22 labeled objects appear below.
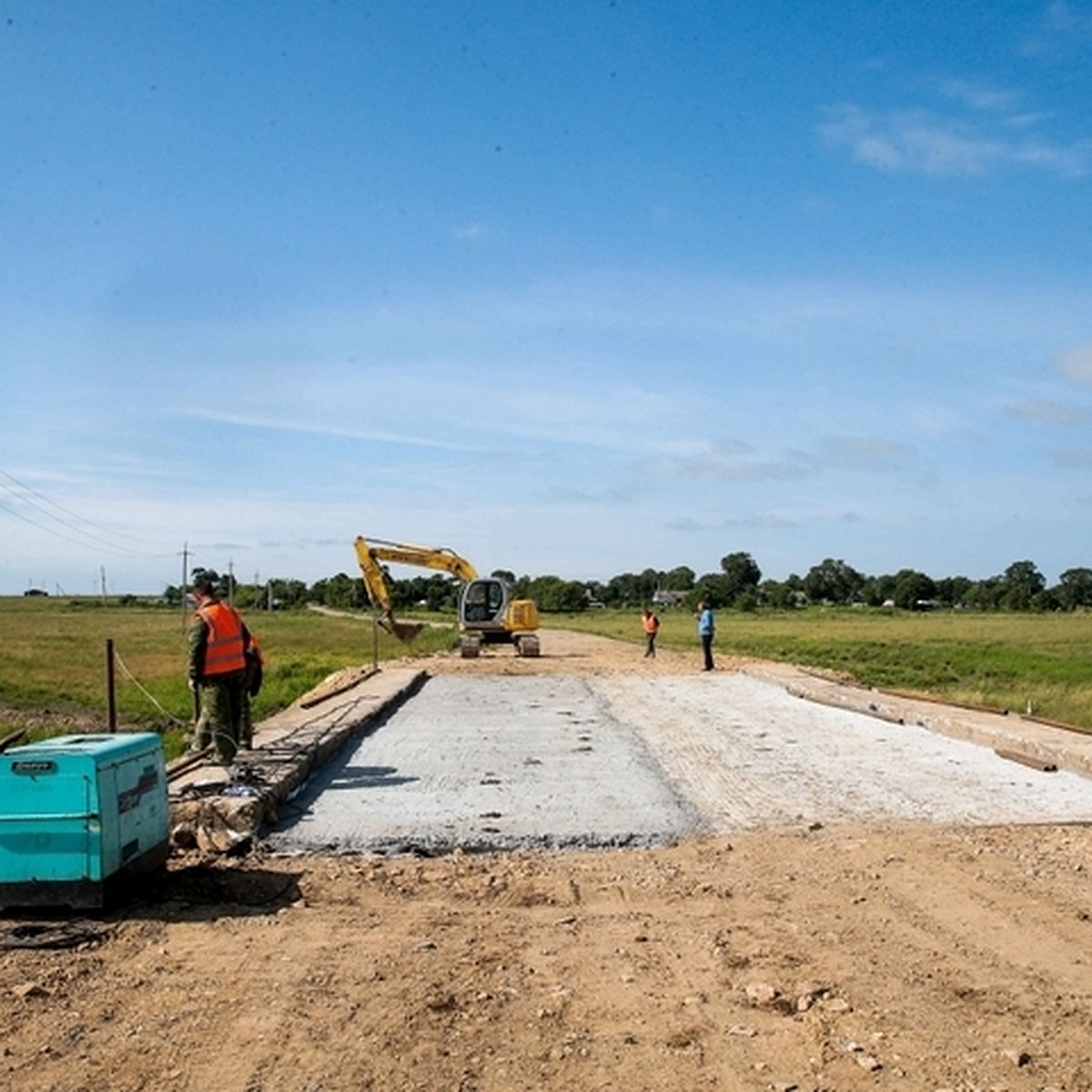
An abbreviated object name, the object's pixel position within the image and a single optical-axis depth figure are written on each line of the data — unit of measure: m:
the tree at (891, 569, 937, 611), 145.38
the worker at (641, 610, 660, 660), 30.67
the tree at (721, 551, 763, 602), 148.75
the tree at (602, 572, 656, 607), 138.88
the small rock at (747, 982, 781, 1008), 4.88
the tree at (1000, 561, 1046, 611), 130.25
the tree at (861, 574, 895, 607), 148.12
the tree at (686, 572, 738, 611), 122.88
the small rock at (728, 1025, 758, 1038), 4.55
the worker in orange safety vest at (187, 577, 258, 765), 9.45
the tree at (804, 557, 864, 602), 151.00
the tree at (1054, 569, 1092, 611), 129.85
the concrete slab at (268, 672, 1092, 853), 8.30
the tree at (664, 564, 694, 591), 153.88
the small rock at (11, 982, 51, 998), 4.92
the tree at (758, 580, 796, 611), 130.00
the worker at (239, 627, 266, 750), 10.27
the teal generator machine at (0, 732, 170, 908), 5.85
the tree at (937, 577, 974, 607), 148.38
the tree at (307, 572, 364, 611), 118.14
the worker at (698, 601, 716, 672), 25.78
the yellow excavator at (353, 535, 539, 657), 29.89
